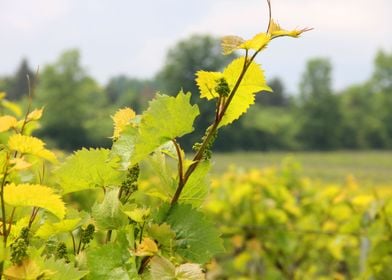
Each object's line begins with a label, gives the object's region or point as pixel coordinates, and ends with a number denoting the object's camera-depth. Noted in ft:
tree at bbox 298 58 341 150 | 314.47
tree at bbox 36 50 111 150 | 271.30
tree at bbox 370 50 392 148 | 314.47
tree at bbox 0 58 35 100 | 298.82
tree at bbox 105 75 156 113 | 304.50
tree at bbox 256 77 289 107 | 357.29
